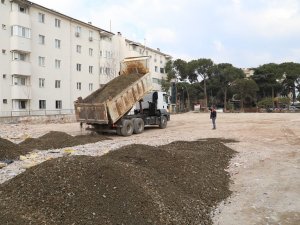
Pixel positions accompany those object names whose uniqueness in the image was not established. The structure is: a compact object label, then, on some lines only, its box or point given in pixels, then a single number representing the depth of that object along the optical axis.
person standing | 17.84
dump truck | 14.07
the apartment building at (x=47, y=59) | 24.88
